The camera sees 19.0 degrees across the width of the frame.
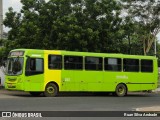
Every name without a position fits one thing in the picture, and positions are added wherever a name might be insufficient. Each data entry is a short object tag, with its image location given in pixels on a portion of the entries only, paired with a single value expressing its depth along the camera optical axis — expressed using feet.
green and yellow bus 92.89
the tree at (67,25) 112.68
